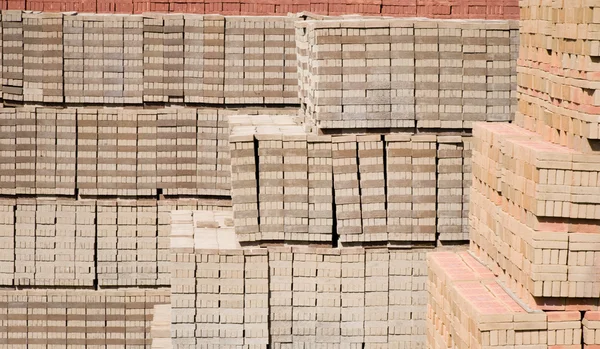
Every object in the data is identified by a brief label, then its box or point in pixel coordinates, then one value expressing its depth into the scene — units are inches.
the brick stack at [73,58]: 623.8
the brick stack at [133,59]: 621.9
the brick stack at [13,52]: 624.7
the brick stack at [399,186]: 524.4
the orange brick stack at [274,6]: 723.4
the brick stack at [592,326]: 385.7
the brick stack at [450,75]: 525.7
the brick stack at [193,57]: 622.8
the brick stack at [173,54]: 622.2
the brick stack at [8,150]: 621.6
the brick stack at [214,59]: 622.5
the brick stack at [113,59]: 622.2
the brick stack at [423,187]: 523.8
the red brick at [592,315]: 386.0
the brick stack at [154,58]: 621.9
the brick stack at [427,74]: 524.4
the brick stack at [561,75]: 372.5
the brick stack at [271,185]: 524.7
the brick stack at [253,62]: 621.6
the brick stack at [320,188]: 523.2
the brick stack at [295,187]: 522.9
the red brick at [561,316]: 385.7
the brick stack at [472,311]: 385.1
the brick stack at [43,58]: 624.1
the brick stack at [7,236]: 622.5
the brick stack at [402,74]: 523.5
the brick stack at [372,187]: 523.5
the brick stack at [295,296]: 518.0
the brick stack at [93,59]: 623.5
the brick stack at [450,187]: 525.7
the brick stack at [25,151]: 621.6
